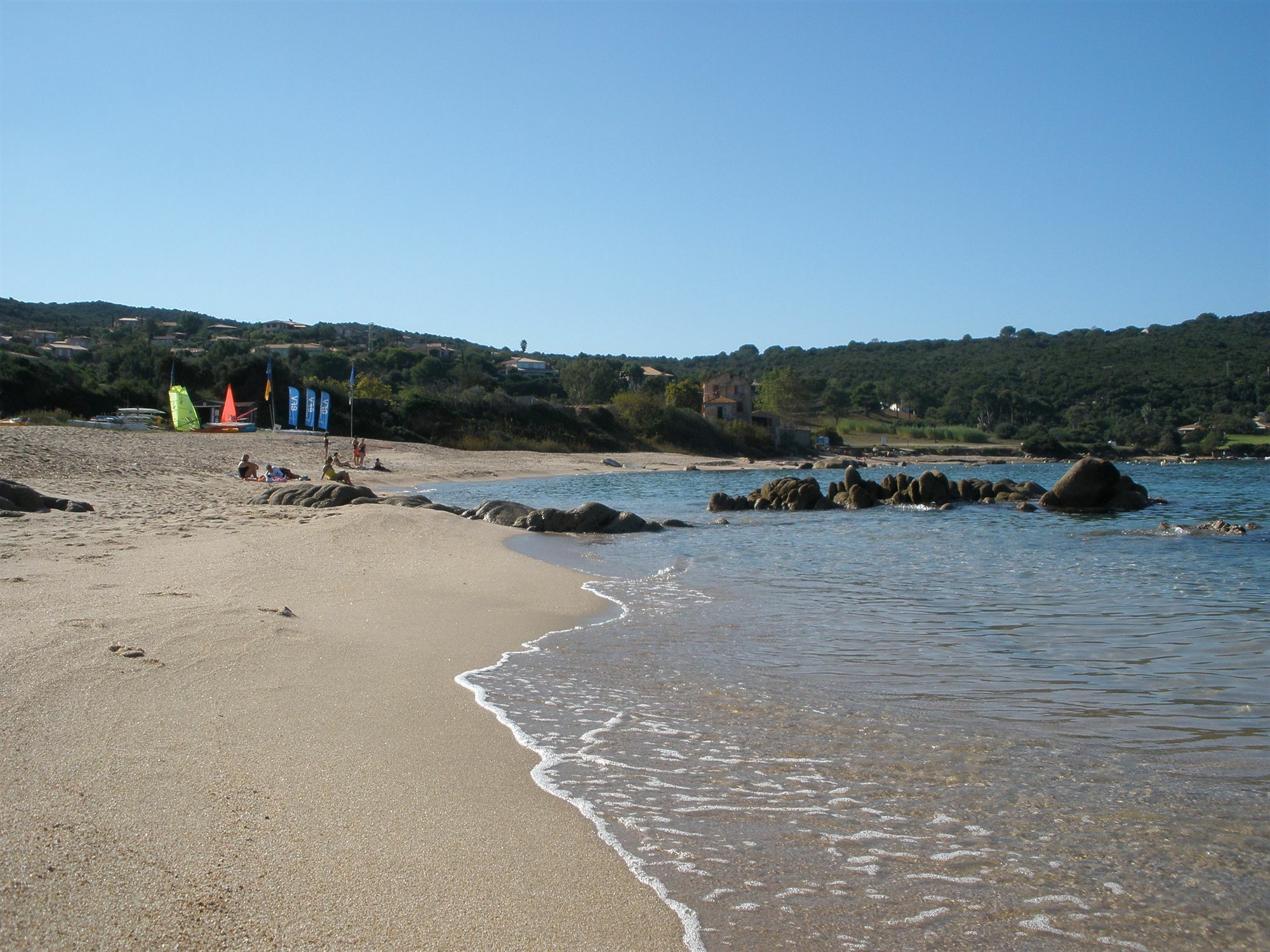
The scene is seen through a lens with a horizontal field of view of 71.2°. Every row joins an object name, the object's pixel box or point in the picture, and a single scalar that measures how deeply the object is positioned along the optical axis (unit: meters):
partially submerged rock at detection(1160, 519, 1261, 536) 18.62
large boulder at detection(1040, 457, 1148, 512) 25.23
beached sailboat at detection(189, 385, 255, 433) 41.94
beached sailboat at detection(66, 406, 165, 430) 39.34
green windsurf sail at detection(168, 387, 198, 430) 39.72
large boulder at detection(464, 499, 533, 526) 18.80
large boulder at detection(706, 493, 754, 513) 26.12
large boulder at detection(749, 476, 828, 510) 26.78
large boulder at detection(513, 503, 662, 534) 18.36
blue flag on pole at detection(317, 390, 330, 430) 45.22
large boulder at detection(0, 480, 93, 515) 12.08
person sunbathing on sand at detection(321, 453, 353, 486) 23.50
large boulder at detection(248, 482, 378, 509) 17.81
